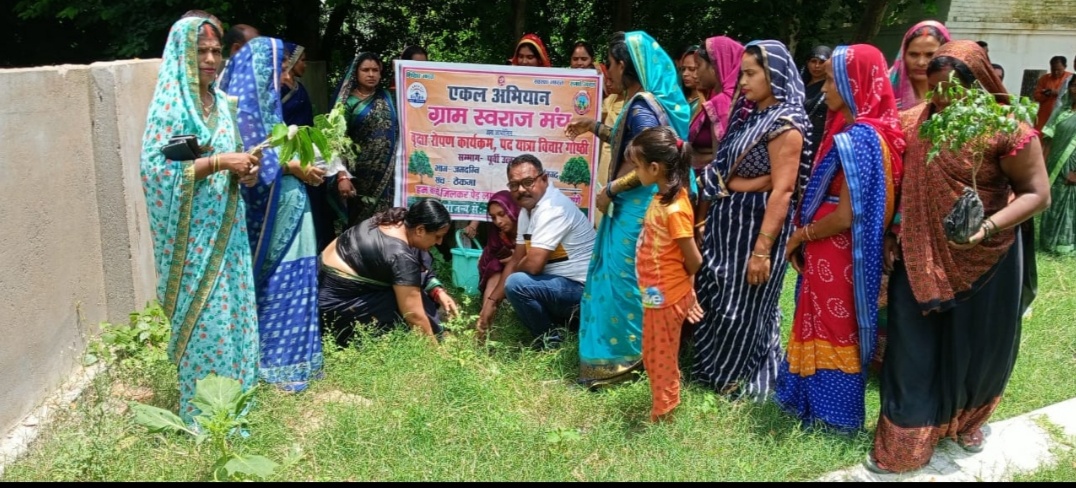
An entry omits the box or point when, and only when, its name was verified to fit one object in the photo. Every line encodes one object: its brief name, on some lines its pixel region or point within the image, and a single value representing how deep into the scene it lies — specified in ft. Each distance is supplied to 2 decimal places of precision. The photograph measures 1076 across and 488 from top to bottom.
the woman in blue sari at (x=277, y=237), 12.93
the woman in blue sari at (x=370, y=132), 18.93
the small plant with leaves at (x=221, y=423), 10.27
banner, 17.95
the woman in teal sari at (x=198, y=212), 11.22
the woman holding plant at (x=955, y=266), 9.97
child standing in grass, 11.55
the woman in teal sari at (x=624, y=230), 13.43
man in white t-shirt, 15.26
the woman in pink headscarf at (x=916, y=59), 14.78
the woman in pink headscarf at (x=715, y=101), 16.55
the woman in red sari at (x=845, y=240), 10.87
